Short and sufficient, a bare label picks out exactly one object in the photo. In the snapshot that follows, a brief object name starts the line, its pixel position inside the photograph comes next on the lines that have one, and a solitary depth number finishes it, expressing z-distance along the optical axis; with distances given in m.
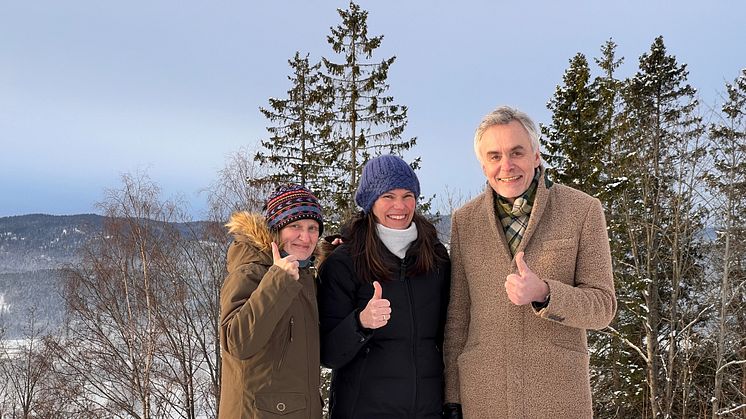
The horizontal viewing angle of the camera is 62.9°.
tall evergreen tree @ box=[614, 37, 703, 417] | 17.50
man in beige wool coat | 2.41
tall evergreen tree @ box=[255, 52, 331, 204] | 16.78
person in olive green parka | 2.49
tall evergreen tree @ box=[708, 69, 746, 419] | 16.80
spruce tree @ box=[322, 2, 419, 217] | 16.17
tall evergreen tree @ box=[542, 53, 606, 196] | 17.44
